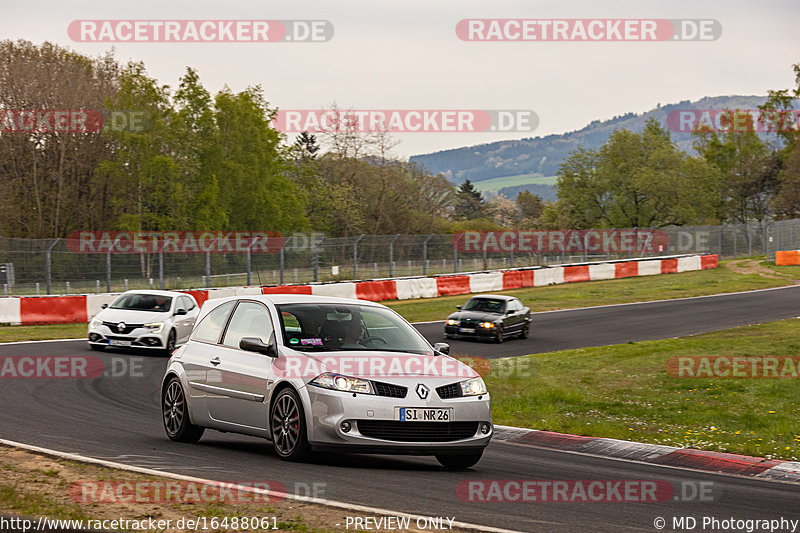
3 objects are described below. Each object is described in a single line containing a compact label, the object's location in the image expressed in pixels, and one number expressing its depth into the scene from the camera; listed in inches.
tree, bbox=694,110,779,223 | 4357.8
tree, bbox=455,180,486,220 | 6589.6
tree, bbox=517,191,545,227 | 6589.6
